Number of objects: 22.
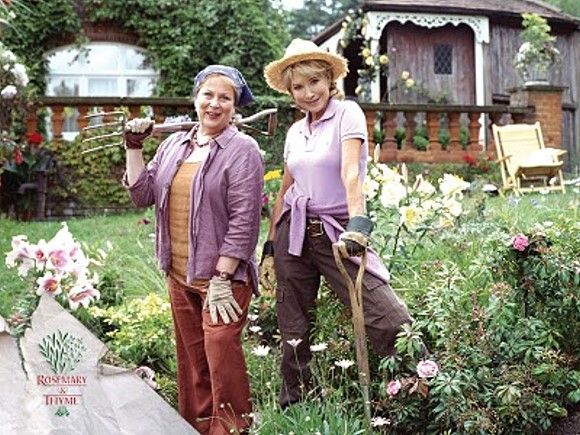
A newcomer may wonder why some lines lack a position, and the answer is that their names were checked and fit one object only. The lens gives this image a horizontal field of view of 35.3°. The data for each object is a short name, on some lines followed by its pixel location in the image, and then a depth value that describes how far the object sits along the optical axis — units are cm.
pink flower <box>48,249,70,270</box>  371
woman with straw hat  367
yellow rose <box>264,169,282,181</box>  693
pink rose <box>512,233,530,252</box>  374
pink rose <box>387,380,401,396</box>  352
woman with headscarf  354
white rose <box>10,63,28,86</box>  937
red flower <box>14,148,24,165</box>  941
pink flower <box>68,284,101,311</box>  383
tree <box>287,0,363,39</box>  4303
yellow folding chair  1189
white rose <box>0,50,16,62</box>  911
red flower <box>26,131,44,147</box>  1158
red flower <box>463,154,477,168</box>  1305
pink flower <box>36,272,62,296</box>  360
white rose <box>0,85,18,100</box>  920
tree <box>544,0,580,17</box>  3438
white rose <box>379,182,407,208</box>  457
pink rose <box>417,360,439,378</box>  348
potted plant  1426
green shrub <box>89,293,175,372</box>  472
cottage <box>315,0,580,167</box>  1823
